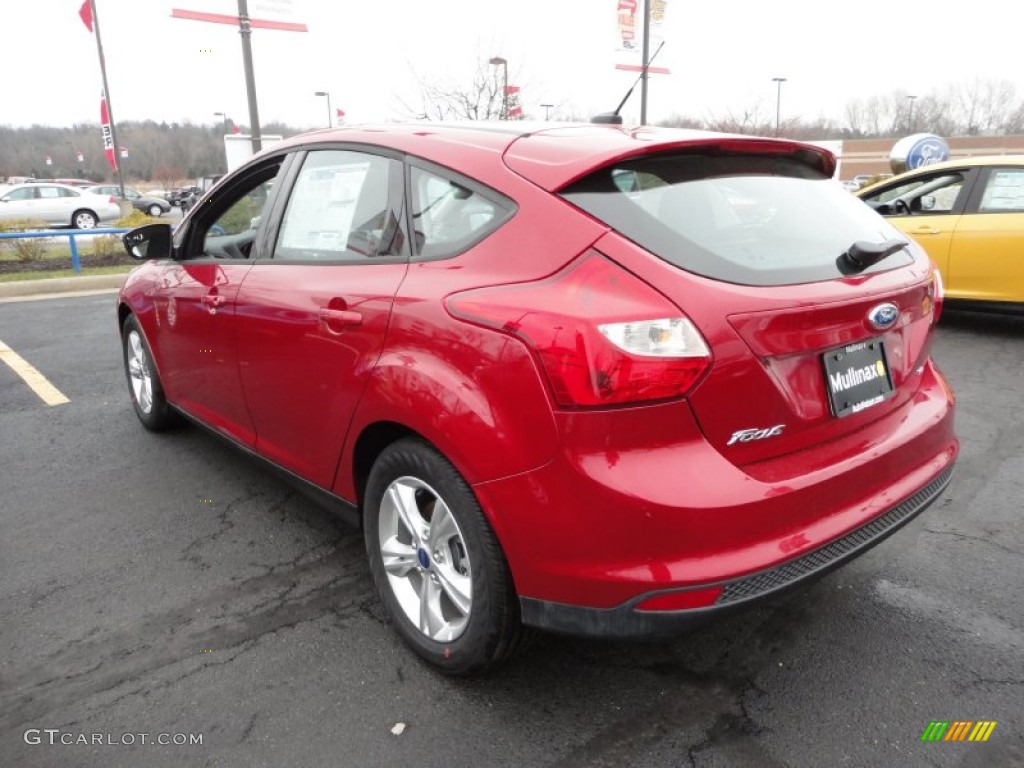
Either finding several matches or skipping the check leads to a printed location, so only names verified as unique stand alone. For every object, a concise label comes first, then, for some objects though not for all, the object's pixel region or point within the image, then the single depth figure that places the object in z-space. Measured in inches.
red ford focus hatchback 72.3
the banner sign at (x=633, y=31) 656.4
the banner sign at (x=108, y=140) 940.0
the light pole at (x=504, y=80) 586.1
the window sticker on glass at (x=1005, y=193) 255.2
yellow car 254.2
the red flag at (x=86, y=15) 757.9
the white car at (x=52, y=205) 939.3
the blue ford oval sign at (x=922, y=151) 596.7
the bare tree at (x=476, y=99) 621.9
